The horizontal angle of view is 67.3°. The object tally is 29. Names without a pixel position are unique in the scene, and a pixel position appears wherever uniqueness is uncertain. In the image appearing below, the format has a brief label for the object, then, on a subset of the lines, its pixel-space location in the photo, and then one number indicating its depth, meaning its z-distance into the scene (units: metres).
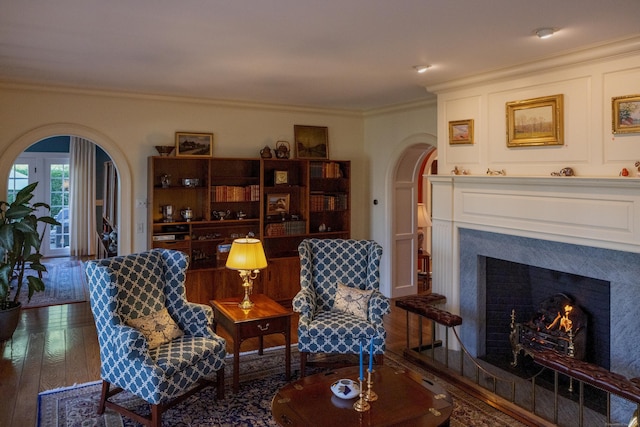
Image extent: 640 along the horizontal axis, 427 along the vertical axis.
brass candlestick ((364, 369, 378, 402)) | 2.74
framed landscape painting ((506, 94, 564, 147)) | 3.81
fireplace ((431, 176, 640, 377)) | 3.32
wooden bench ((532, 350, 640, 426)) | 2.81
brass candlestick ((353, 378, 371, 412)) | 2.64
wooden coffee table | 2.55
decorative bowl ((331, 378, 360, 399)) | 2.76
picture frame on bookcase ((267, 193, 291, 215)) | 6.37
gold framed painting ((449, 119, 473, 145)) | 4.58
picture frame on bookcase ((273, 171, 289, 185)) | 6.32
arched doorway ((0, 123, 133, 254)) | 5.06
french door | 9.16
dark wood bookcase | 5.77
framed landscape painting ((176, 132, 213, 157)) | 5.77
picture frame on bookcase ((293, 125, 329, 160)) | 6.58
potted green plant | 4.59
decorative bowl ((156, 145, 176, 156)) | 5.61
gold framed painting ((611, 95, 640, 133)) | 3.30
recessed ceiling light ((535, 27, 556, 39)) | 3.11
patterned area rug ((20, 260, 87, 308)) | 6.25
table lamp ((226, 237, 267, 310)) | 4.14
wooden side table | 3.76
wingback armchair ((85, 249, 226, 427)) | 3.07
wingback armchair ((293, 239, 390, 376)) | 3.90
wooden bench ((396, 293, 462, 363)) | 4.13
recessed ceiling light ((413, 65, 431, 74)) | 4.17
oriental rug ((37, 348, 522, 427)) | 3.27
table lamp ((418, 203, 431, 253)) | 7.68
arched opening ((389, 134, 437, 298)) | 6.70
